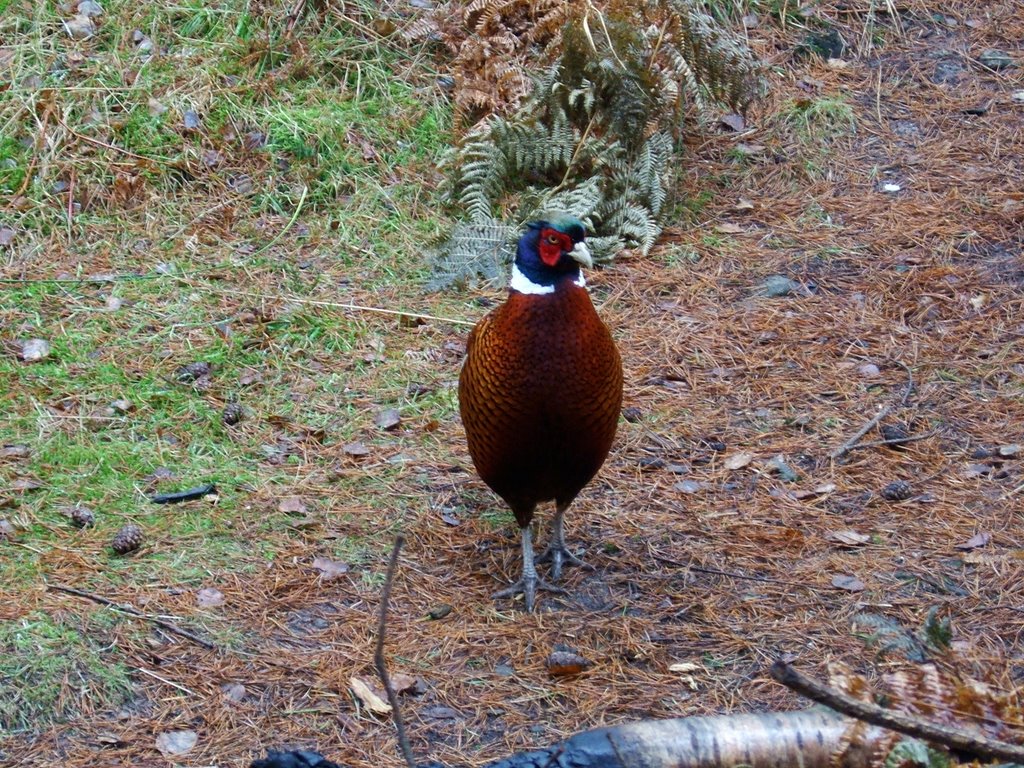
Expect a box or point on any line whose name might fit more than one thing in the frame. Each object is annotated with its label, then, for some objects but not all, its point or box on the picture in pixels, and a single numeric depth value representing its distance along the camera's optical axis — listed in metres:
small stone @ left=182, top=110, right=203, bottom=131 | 7.07
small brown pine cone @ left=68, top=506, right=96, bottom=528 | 4.50
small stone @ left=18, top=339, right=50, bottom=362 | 5.63
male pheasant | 3.81
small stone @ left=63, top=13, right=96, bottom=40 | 7.52
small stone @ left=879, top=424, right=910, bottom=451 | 4.93
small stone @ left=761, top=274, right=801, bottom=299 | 6.10
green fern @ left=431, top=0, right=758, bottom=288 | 6.60
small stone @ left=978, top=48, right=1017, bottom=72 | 7.72
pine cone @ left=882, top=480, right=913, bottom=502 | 4.60
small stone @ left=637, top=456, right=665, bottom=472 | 4.91
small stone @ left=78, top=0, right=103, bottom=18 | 7.66
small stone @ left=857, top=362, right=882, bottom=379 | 5.43
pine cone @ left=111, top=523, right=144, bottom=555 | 4.31
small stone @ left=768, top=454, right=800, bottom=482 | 4.79
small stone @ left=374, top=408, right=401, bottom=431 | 5.22
